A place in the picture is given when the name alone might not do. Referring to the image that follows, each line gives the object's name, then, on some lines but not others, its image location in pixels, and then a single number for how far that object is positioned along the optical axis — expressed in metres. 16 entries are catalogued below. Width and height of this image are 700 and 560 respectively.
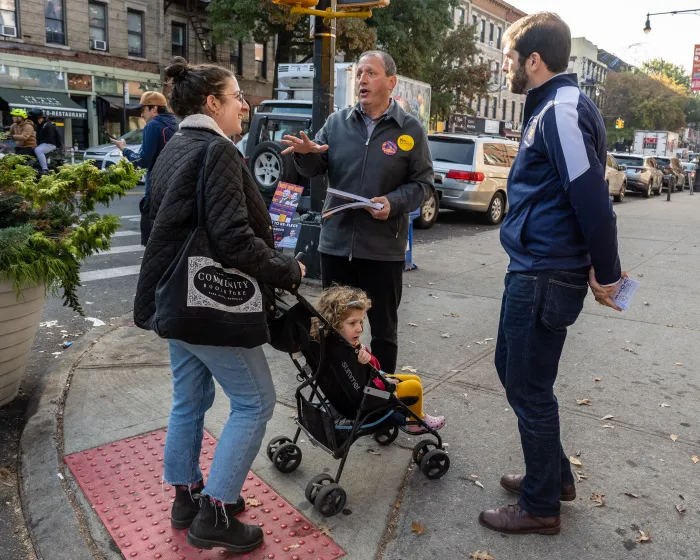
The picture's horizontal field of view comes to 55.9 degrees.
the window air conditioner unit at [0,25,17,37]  24.06
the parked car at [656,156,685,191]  29.58
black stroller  2.80
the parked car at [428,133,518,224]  13.16
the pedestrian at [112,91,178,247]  6.86
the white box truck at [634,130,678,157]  50.69
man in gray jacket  3.62
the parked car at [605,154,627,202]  21.14
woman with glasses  2.33
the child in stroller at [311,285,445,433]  3.12
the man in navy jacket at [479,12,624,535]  2.51
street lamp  28.18
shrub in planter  3.64
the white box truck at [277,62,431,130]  14.29
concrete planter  3.69
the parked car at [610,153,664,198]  25.38
